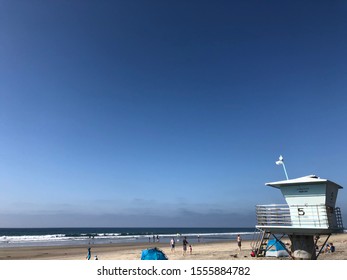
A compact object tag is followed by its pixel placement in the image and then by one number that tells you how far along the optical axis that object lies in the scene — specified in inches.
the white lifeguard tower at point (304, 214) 603.5
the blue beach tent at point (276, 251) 914.7
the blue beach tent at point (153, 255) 845.8
